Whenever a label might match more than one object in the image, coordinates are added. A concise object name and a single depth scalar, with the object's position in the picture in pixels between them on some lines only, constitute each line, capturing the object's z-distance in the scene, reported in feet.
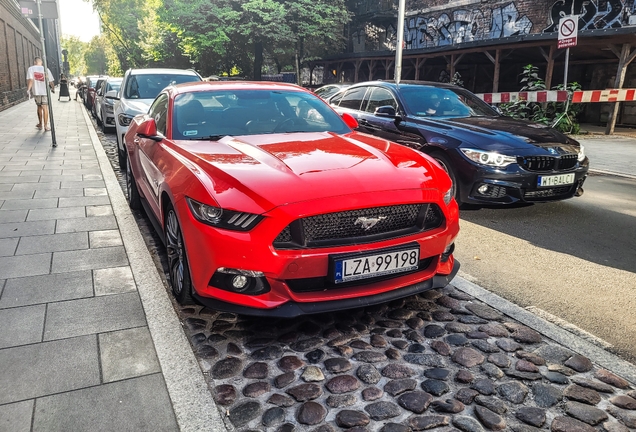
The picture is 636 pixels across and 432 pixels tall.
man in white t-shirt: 42.09
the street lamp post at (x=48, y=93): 36.20
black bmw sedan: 18.88
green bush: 47.75
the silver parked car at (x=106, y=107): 48.08
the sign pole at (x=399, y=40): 53.62
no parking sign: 39.58
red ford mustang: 9.57
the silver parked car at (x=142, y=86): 33.71
